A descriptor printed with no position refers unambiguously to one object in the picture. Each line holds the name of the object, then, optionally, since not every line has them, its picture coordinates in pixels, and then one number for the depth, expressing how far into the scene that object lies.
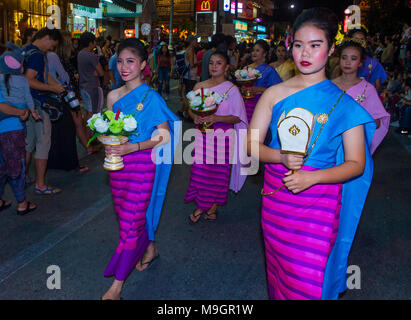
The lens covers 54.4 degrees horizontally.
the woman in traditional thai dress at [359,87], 4.51
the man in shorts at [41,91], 5.25
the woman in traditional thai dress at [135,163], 3.24
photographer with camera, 5.87
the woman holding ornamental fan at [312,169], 2.18
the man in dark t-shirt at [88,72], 7.77
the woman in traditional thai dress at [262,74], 6.77
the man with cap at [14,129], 4.37
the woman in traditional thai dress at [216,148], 4.78
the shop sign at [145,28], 20.60
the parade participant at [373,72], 6.60
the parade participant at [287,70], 7.52
